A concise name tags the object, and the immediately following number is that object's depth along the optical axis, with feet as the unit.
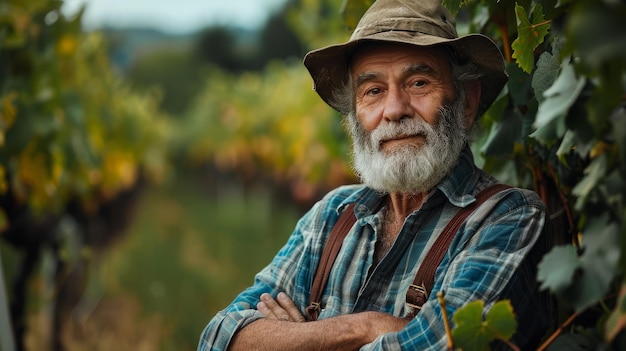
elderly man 7.59
